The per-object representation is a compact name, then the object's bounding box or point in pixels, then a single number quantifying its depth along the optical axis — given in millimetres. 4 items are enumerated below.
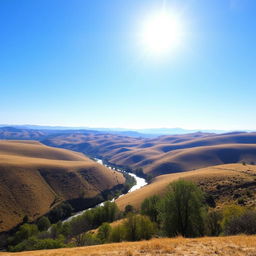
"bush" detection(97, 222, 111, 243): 41125
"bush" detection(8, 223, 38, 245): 59438
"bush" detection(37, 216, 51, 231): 73500
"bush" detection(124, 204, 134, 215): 69675
